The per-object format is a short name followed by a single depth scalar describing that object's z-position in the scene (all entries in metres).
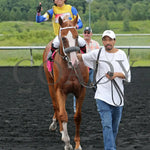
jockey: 13.34
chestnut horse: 10.72
